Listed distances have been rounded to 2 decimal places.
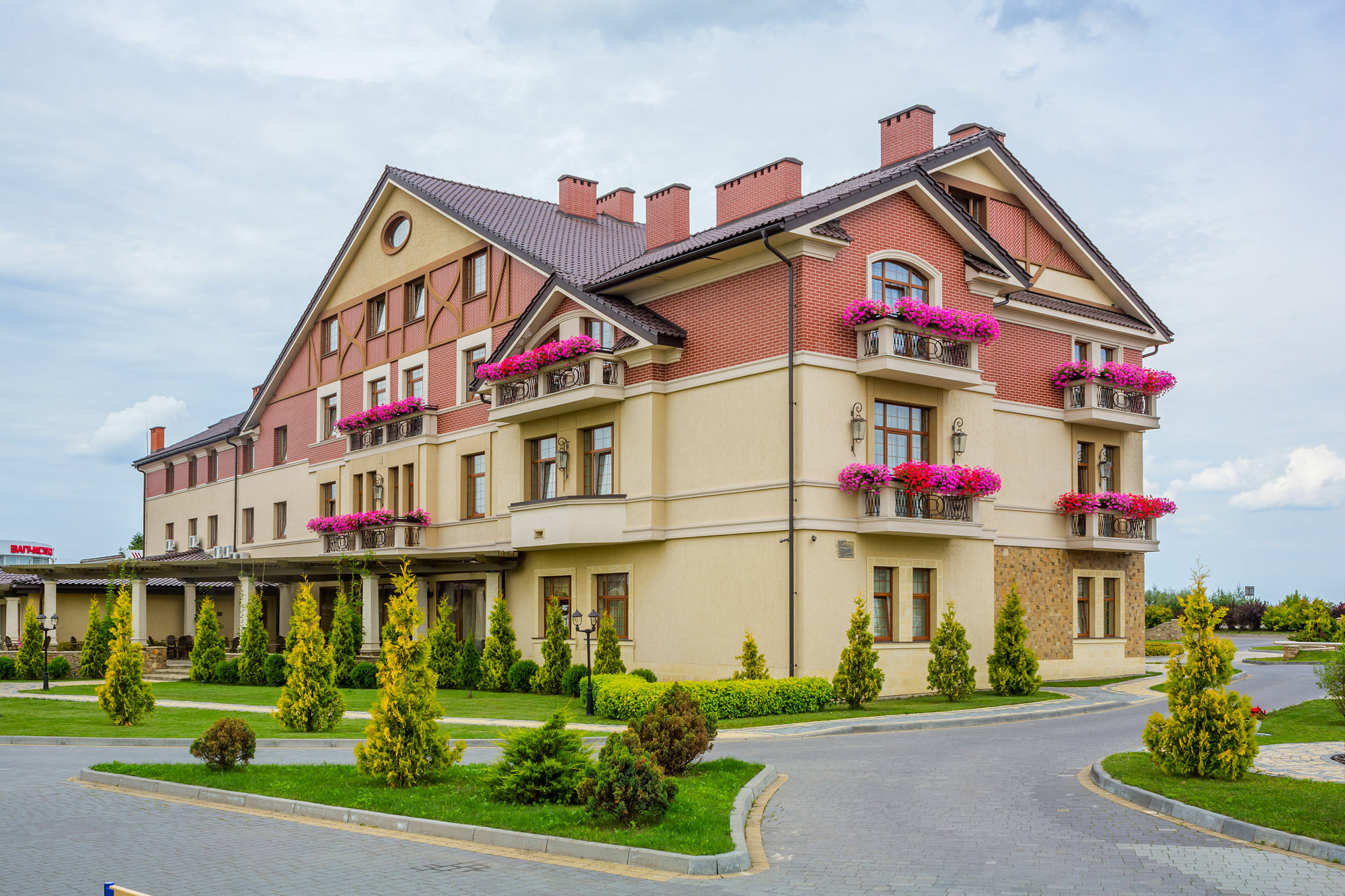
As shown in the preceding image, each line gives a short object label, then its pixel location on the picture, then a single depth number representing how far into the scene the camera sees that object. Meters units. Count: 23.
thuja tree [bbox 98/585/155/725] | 21.23
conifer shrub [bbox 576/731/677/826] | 10.66
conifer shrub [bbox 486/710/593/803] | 11.98
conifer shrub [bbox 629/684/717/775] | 13.55
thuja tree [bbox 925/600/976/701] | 25.00
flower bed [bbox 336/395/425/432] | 36.38
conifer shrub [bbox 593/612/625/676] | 26.97
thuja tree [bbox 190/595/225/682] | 36.19
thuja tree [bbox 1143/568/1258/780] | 13.27
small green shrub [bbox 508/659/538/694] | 29.56
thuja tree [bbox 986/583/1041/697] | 26.39
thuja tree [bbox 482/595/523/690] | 30.38
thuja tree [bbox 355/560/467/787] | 13.30
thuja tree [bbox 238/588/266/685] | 34.50
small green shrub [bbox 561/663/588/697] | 27.33
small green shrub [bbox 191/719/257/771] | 14.34
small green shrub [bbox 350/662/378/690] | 32.22
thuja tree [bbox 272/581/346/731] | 18.36
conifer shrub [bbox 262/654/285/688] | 33.81
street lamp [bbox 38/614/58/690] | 32.56
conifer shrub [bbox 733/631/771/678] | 23.88
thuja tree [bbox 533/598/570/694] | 28.61
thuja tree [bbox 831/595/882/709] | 22.95
